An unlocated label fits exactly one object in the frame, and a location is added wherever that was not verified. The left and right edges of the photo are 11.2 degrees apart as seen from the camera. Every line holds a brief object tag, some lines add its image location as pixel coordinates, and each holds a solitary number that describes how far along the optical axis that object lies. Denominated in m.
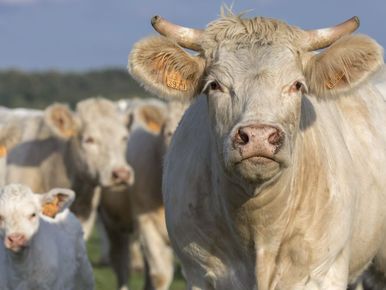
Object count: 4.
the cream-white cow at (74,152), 20.88
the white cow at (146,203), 21.01
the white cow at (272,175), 10.00
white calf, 14.11
